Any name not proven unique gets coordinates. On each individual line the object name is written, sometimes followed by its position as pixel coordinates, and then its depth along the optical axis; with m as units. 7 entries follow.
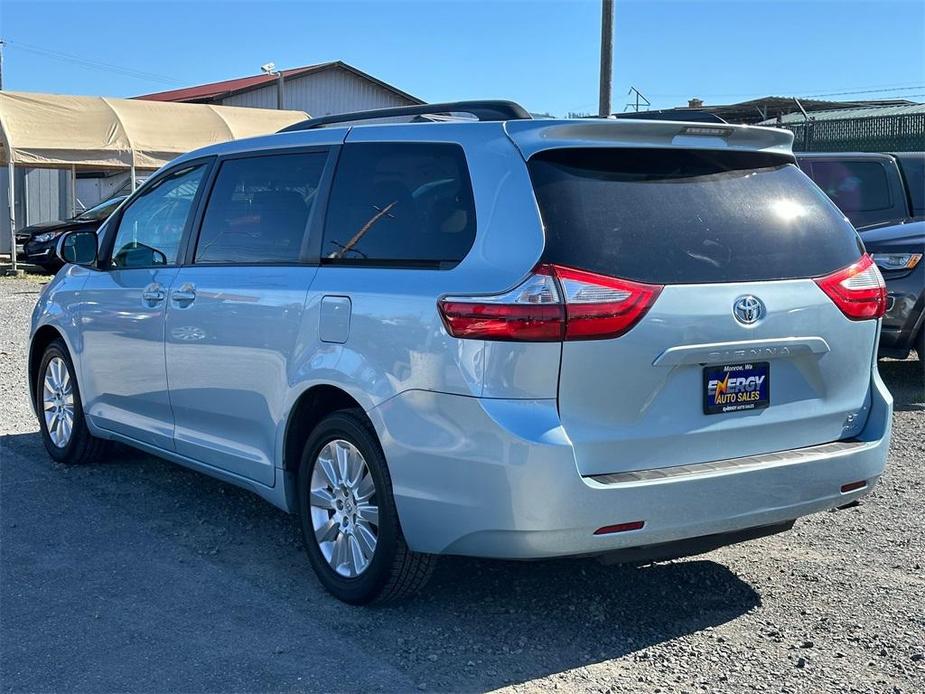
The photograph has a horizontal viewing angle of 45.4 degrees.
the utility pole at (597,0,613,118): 19.42
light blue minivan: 3.75
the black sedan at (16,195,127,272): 20.62
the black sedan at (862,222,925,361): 8.82
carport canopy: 21.73
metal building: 39.44
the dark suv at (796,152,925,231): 11.62
